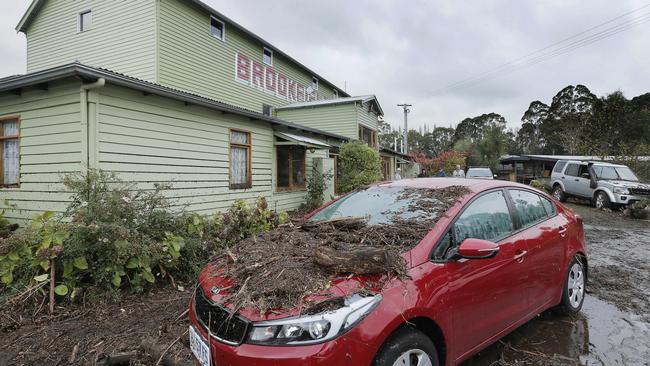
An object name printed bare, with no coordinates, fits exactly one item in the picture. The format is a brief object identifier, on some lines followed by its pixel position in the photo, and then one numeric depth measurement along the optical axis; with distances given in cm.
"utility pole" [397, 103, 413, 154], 3266
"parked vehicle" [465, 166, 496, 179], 1979
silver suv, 1216
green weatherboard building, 623
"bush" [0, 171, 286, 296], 393
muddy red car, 179
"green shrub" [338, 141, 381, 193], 1320
